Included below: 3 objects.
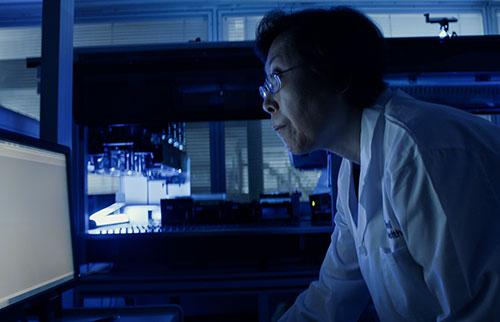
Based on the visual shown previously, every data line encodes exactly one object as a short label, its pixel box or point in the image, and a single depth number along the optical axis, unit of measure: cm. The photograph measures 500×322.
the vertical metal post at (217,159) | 340
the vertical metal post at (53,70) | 117
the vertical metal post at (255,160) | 349
